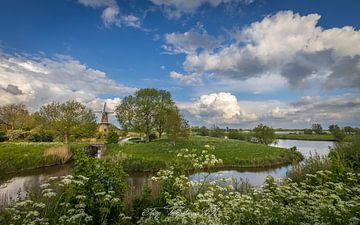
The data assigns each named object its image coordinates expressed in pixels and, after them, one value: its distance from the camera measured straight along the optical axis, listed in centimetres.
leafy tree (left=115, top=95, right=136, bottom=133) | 4762
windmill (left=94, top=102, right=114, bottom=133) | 6922
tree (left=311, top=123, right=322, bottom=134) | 10952
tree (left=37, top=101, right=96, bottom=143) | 4703
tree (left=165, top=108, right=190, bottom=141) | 3775
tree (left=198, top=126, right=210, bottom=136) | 7838
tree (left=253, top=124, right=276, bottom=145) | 5591
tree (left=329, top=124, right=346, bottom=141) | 5794
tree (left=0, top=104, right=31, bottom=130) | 5331
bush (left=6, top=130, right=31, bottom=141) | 4188
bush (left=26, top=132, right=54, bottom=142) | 4775
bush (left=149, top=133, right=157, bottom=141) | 5294
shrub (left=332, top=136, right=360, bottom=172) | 1204
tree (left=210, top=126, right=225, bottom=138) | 7188
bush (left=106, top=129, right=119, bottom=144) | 4157
